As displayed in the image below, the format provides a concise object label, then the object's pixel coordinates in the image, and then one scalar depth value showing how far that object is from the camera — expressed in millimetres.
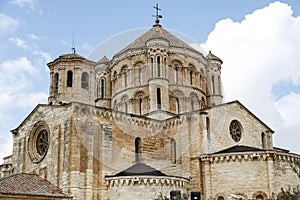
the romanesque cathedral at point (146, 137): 25766
